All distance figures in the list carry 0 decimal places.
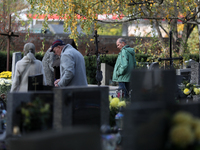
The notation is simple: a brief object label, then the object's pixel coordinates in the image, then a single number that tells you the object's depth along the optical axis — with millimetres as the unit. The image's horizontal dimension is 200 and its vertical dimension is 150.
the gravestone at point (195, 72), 19484
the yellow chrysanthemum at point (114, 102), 9797
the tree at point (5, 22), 42062
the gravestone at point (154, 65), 17262
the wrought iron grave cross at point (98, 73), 19484
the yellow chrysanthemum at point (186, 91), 15336
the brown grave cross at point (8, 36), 22778
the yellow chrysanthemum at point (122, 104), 9812
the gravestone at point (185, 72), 21100
